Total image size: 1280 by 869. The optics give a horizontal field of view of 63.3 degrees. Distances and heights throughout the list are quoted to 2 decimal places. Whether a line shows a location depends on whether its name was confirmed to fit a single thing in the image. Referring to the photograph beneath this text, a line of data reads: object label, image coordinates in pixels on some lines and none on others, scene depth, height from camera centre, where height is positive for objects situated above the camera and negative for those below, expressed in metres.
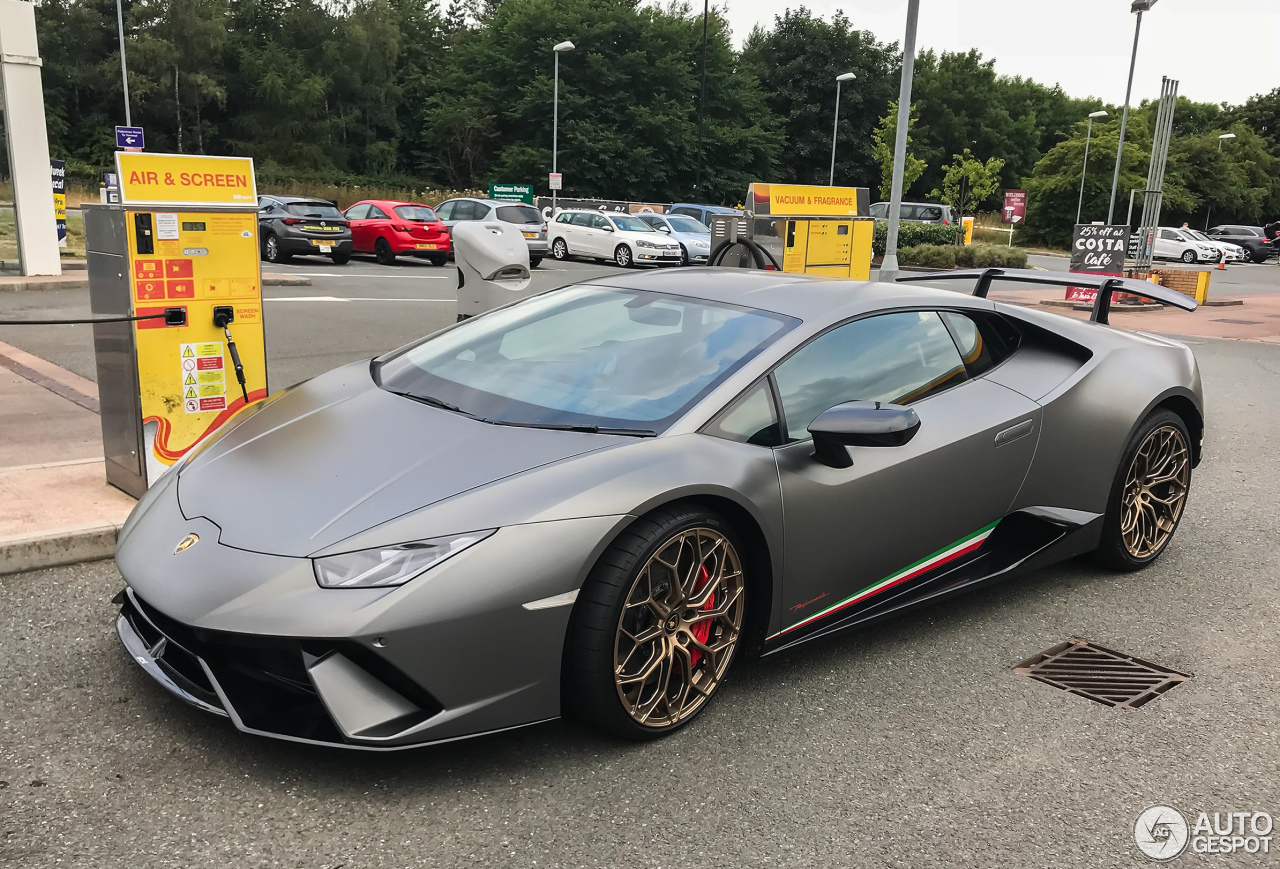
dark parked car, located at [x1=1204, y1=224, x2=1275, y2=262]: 48.62 -1.08
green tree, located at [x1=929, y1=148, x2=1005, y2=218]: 42.78 +1.06
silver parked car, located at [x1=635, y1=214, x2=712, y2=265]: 27.16 -1.00
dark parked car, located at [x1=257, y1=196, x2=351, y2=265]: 20.92 -0.96
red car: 22.80 -1.03
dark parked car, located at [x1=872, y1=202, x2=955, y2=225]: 41.03 -0.35
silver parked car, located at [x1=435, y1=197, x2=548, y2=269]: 24.20 -0.63
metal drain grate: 3.51 -1.60
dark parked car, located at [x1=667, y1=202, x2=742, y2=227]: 32.44 -0.47
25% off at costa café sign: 19.47 -0.71
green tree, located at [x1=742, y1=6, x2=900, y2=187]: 66.00 +6.77
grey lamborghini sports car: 2.59 -0.89
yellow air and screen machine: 4.75 -0.58
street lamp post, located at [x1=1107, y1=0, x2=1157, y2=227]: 22.39 +4.30
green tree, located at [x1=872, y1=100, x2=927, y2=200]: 42.69 +2.16
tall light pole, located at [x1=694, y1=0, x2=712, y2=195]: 48.88 +4.82
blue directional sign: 22.22 +0.80
